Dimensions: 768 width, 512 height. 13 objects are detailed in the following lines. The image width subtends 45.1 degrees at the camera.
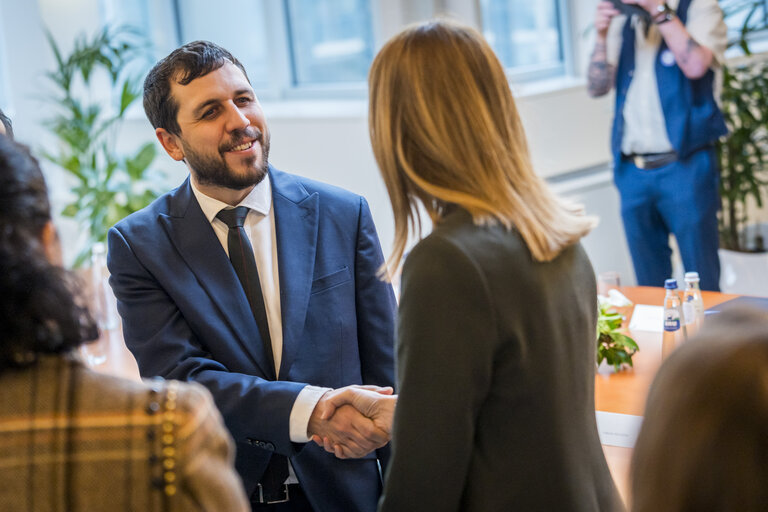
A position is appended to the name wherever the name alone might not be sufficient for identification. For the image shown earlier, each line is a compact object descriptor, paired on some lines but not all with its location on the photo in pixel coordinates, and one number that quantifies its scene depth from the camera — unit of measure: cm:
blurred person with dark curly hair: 102
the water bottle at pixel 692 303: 253
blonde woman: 124
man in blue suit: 185
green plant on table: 236
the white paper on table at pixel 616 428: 197
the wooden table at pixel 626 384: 189
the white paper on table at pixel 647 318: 270
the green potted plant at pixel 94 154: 550
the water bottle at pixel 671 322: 233
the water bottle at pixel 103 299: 336
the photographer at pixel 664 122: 391
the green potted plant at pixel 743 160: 483
